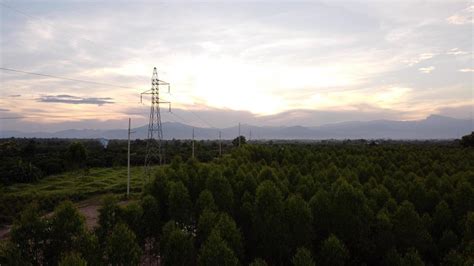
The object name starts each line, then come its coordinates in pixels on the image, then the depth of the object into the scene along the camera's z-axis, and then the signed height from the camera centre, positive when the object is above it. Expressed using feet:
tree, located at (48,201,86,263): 49.37 -12.06
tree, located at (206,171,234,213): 70.79 -9.72
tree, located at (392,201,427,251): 54.44 -12.27
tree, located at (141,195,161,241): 66.69 -13.94
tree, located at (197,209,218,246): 54.65 -12.14
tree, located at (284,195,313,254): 55.62 -12.01
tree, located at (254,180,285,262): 56.80 -12.38
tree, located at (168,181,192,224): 68.49 -11.71
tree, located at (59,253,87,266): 35.70 -11.44
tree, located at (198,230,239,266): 42.86 -12.66
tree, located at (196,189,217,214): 64.47 -10.58
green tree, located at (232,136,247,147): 343.59 -2.60
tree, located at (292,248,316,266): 41.34 -12.70
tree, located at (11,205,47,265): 48.19 -12.48
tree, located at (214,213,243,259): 49.65 -12.06
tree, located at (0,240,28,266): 44.06 -13.71
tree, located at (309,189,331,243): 60.08 -11.52
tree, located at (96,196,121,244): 56.81 -11.91
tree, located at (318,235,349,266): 48.75 -14.14
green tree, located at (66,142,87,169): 184.24 -8.67
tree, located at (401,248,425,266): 43.86 -13.41
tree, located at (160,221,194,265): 48.98 -14.02
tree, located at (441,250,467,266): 43.52 -13.37
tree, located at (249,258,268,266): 39.69 -12.82
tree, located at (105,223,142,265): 46.11 -13.22
